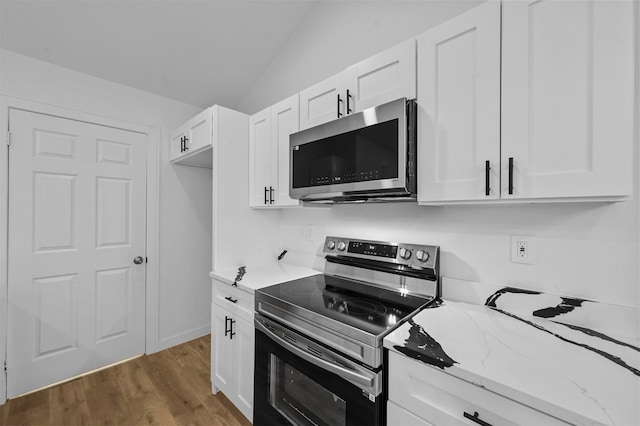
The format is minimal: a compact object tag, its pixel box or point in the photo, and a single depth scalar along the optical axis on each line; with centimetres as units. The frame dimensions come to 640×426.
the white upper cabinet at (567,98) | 82
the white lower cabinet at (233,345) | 162
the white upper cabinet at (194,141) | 205
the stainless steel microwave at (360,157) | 118
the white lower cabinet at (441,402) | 73
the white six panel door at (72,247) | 196
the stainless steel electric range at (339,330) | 101
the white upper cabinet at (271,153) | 182
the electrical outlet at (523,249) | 120
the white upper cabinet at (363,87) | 125
